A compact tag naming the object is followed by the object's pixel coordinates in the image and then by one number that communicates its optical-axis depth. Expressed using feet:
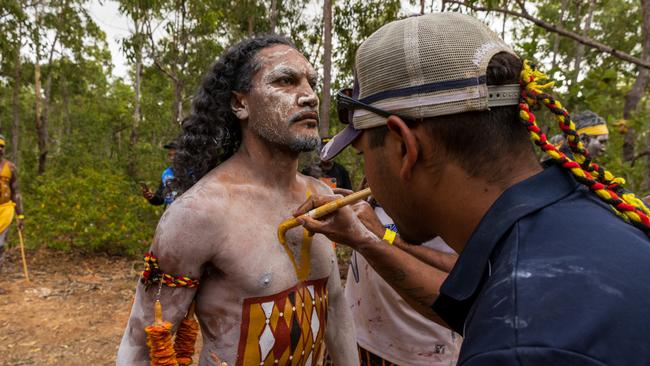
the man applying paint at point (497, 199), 2.20
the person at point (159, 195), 19.35
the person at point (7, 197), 19.81
